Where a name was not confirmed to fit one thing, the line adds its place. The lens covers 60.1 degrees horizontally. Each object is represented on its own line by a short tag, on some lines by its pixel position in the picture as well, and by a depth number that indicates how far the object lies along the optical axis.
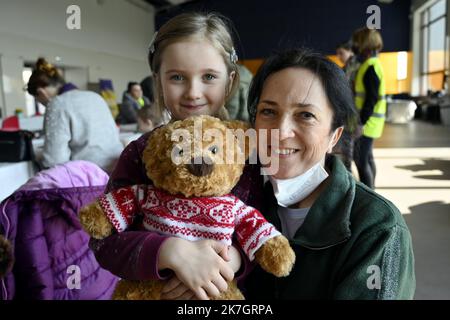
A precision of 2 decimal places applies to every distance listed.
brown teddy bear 0.74
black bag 2.08
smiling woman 0.74
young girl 0.73
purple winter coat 1.33
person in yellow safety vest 2.76
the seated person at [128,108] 4.75
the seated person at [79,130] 2.11
